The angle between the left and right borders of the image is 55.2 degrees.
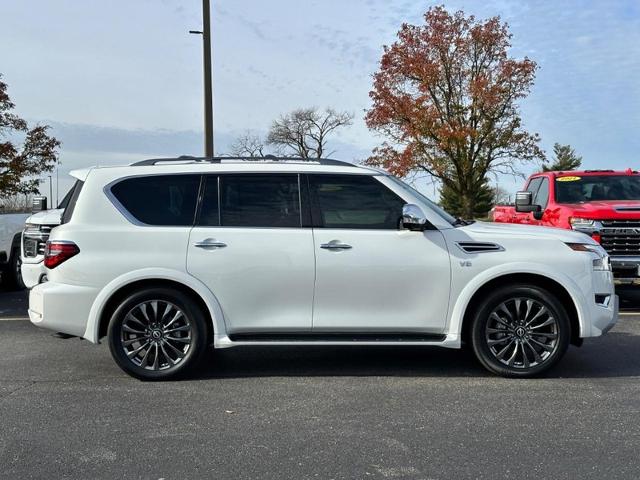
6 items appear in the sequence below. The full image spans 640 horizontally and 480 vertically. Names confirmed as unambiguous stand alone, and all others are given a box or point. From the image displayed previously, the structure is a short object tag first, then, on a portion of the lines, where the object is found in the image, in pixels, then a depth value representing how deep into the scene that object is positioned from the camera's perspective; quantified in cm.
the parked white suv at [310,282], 520
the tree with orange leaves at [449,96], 2158
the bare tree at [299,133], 5791
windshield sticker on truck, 1002
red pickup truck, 851
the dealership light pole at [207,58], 1259
